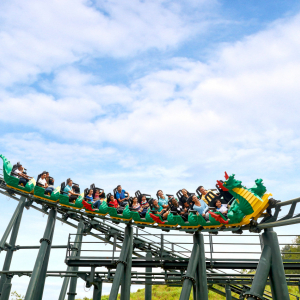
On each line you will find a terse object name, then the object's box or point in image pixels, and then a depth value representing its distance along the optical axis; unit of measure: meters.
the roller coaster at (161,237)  7.43
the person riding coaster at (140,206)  10.24
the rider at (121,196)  10.99
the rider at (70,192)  10.97
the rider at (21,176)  11.18
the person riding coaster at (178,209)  9.56
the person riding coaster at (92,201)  10.73
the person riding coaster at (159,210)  9.82
